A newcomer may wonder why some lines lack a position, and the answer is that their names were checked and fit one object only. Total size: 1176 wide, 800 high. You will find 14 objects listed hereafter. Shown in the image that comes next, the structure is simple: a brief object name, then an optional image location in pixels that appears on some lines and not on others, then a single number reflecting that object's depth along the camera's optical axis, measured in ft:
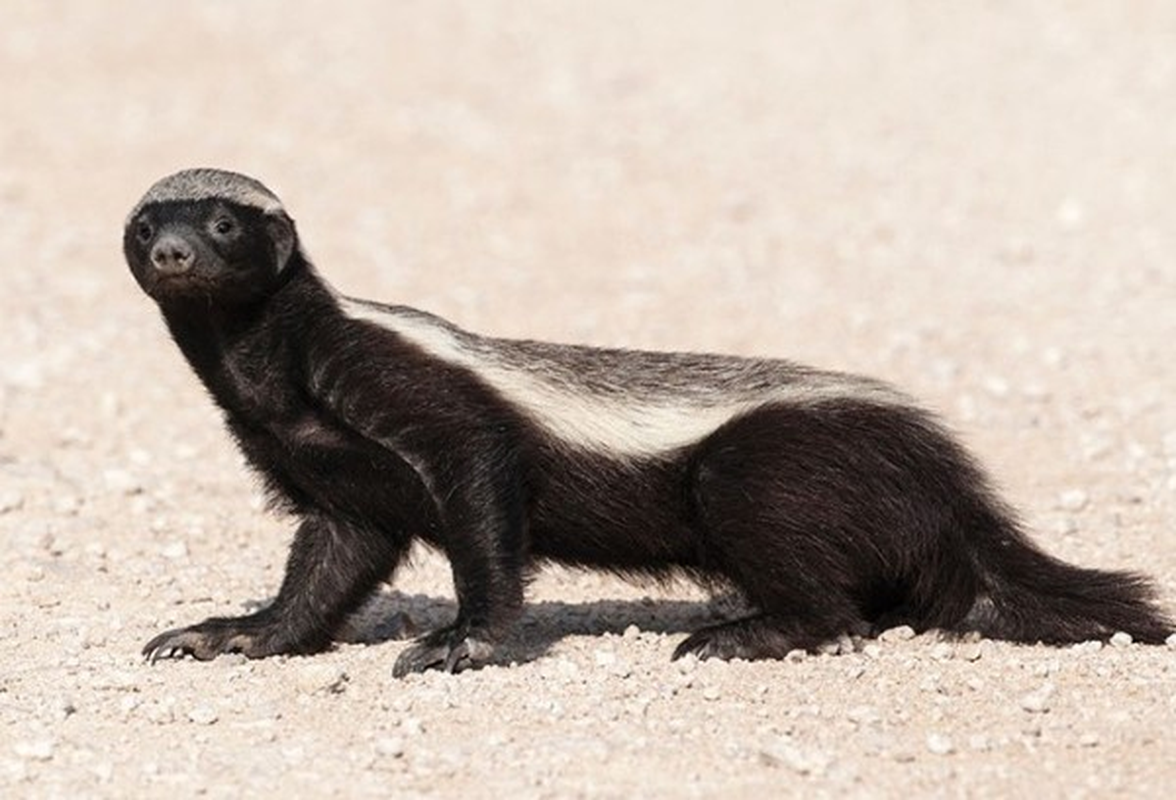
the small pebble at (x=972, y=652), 49.42
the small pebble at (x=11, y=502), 65.72
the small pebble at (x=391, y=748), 41.88
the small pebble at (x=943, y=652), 49.42
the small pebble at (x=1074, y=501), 67.62
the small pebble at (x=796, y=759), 40.52
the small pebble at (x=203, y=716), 44.93
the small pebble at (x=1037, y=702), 44.45
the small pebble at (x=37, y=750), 42.37
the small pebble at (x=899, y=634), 51.80
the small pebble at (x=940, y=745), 41.76
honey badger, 49.29
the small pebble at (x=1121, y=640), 49.93
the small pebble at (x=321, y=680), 47.47
